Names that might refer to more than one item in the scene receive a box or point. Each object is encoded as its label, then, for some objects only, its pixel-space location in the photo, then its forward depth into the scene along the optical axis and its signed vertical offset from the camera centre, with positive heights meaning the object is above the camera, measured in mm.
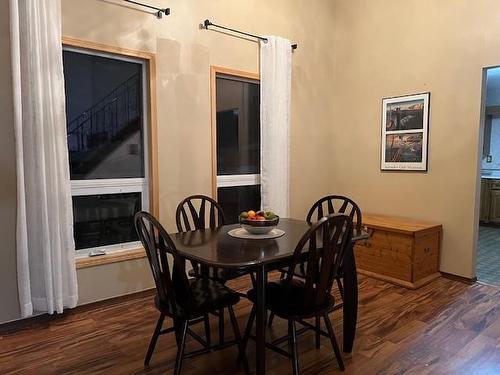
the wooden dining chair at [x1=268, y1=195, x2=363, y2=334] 2510 -477
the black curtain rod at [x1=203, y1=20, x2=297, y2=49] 3464 +1194
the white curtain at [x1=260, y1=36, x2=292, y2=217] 3893 +355
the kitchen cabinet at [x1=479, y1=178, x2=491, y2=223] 6223 -741
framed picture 3879 +236
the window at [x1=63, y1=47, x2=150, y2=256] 2979 +77
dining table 1817 -497
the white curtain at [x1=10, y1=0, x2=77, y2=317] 2520 -36
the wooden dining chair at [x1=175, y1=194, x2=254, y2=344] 2459 -630
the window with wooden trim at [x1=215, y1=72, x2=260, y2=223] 3814 +120
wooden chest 3484 -929
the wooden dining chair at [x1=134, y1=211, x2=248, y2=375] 1872 -725
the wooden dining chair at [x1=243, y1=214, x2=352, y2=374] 1874 -645
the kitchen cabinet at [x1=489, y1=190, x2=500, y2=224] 6117 -836
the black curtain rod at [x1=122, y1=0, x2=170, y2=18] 3080 +1194
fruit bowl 2270 -400
